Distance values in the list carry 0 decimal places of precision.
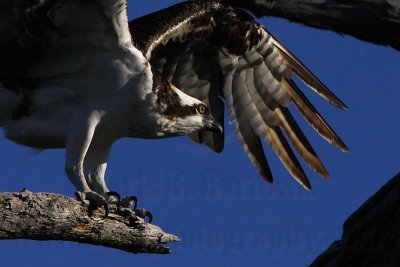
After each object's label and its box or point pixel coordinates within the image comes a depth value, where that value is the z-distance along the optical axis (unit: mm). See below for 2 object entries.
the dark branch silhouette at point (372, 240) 11453
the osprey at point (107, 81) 17031
